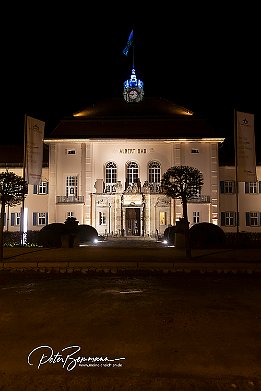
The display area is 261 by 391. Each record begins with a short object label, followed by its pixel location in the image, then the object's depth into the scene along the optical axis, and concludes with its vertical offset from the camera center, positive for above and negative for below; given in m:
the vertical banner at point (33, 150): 25.45 +4.69
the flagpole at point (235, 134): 25.07 +5.50
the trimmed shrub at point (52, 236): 23.64 -0.95
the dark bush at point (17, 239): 24.06 -1.24
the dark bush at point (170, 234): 25.94 -1.00
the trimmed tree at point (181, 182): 20.91 +2.05
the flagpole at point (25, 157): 24.66 +4.13
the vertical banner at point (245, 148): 25.22 +4.66
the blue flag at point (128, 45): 40.25 +17.89
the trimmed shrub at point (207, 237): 22.12 -0.97
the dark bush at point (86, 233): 29.17 -0.97
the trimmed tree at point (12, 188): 20.44 +1.73
